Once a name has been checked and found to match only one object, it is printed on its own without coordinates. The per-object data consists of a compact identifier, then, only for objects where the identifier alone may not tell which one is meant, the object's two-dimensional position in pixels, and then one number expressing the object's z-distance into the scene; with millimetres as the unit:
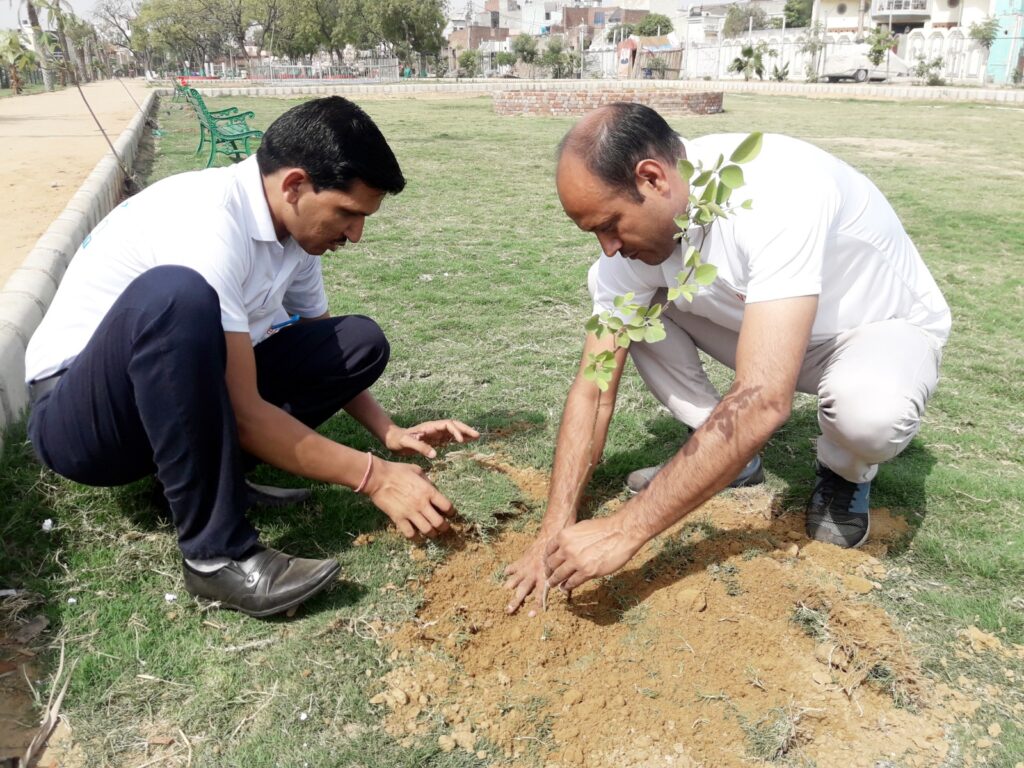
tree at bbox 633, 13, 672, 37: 77050
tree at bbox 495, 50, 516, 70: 63781
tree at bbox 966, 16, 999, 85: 37000
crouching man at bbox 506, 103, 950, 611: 1992
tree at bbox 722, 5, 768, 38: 81775
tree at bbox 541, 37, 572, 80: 53969
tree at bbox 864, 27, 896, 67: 38125
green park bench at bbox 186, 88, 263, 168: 9969
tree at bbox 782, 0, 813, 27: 77062
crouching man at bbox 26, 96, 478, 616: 1936
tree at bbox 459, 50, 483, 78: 62156
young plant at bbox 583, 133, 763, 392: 1685
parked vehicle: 39625
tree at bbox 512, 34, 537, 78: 60844
